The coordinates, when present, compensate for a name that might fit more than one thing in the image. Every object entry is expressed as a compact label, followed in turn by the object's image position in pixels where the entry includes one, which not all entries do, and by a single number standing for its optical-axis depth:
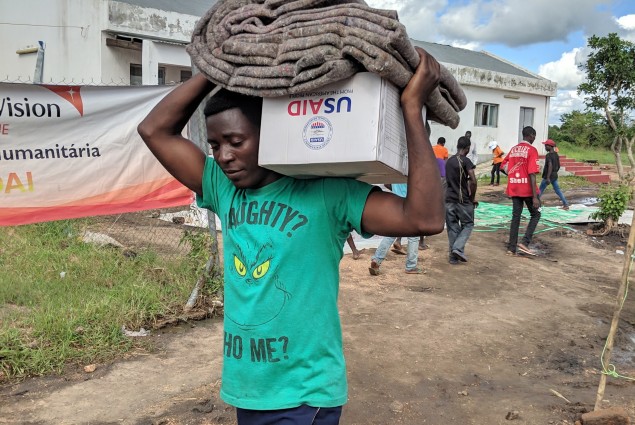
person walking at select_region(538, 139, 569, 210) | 12.14
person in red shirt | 8.22
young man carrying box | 1.72
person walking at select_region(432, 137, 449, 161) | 10.24
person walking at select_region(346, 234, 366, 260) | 7.67
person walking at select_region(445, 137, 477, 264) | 7.66
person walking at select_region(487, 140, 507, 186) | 17.59
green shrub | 10.18
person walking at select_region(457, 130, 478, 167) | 16.75
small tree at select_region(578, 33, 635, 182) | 14.59
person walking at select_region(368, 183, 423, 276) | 6.88
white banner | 3.93
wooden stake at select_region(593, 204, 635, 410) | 3.55
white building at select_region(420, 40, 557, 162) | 21.53
